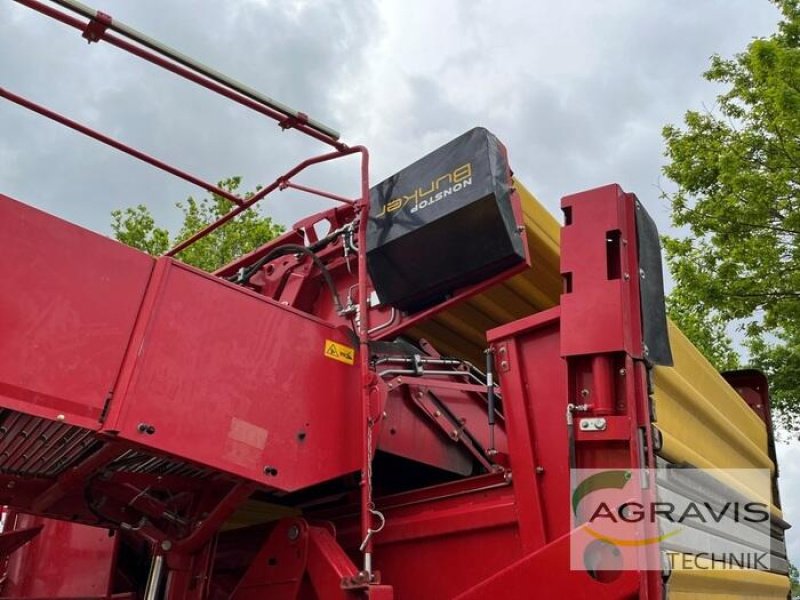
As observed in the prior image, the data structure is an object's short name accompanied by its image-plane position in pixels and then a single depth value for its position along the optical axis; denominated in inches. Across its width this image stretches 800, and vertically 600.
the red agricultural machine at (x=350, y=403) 103.0
